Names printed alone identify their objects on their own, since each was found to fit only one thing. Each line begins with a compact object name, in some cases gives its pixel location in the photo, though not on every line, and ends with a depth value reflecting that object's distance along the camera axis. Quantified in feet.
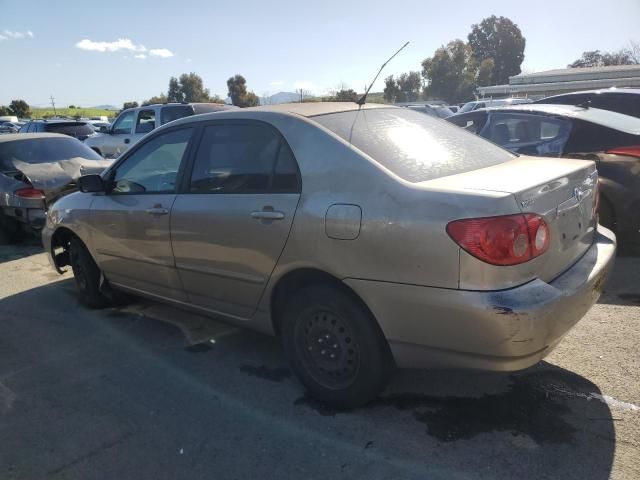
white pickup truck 35.83
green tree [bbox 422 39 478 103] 181.98
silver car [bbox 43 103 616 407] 7.61
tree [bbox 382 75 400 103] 176.45
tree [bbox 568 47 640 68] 176.19
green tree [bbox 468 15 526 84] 242.17
